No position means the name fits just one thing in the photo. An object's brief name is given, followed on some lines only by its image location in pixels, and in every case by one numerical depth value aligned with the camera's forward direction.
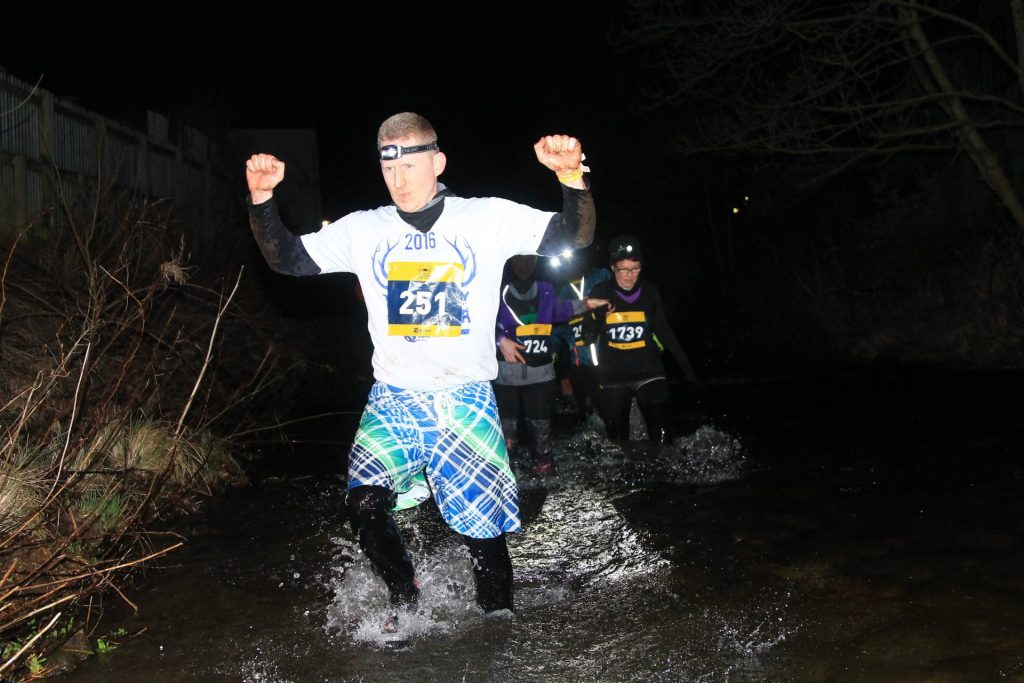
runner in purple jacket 8.45
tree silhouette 15.19
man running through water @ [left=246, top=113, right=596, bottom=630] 4.34
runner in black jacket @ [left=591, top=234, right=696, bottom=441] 8.98
